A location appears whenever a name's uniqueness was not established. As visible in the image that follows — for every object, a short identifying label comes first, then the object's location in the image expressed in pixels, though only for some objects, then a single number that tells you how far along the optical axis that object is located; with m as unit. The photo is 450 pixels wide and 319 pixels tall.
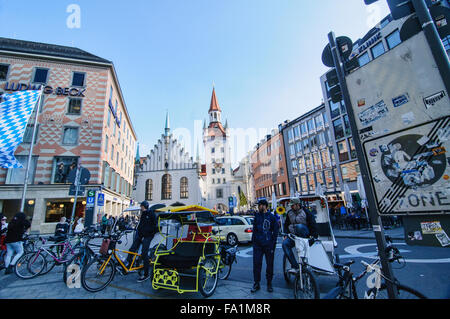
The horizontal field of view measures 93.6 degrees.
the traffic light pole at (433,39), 2.18
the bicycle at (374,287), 2.62
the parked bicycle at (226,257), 5.85
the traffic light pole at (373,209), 2.78
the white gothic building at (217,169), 57.66
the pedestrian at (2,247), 6.94
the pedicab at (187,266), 4.36
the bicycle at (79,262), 5.28
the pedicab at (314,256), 4.09
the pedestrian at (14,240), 6.43
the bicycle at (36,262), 6.19
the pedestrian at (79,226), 10.63
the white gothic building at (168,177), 47.00
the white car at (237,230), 11.46
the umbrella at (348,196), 17.20
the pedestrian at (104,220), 17.54
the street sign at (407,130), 2.23
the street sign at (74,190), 8.40
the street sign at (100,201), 13.38
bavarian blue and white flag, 9.50
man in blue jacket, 4.80
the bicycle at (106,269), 4.92
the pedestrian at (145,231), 5.88
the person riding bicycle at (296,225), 5.01
